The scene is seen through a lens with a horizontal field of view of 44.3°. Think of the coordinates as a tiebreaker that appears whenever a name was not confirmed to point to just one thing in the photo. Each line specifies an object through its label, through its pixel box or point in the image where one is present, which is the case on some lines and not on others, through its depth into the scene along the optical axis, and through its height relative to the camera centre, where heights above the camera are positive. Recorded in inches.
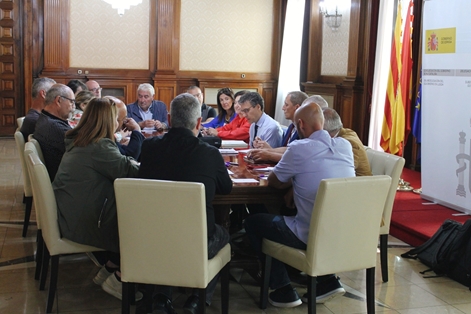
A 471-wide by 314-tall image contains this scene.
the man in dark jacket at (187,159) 113.9 -15.2
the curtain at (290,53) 379.2 +22.2
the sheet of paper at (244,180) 136.2 -22.6
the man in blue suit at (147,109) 251.3 -12.4
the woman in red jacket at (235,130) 223.6 -18.2
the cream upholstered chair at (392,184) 148.9 -23.8
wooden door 384.2 +6.1
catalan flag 268.4 +1.8
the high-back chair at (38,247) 144.5 -43.3
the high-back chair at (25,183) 181.2 -33.4
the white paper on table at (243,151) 185.5 -21.5
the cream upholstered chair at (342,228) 113.7 -28.3
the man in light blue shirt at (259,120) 191.9 -11.7
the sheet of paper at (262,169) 153.8 -22.1
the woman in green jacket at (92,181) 126.0 -22.4
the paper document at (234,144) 200.8 -20.9
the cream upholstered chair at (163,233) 104.7 -28.0
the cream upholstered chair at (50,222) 123.7 -31.3
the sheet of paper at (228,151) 183.7 -21.2
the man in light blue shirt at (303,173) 123.7 -18.4
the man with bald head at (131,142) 165.2 -17.5
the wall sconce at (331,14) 336.5 +43.6
